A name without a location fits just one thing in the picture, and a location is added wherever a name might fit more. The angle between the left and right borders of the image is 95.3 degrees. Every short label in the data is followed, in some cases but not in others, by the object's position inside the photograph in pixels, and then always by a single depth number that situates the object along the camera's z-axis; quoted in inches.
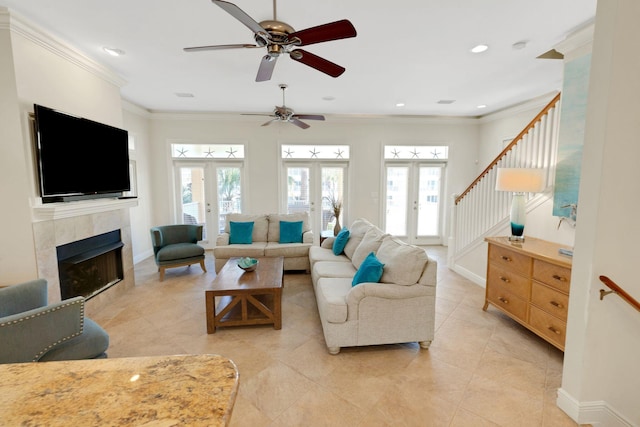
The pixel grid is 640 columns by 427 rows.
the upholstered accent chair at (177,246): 177.6
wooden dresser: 97.9
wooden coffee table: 117.4
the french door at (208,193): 247.4
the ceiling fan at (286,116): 163.8
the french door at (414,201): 263.6
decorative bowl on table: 139.0
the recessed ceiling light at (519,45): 117.3
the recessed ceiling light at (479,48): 120.5
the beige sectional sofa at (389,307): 101.0
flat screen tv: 107.3
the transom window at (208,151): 246.2
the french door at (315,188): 254.5
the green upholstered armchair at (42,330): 66.5
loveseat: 183.5
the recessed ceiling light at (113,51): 123.5
